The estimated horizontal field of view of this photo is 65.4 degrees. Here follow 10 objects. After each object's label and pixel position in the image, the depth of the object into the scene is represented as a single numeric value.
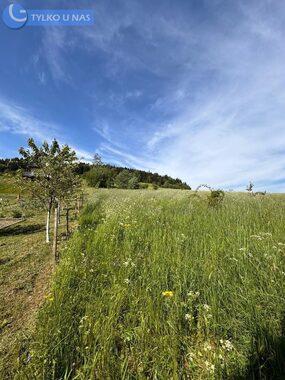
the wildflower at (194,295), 2.58
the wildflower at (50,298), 3.05
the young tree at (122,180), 59.09
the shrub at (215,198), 9.38
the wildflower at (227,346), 2.05
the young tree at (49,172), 7.99
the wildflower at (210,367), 1.89
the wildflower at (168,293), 2.78
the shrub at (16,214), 14.84
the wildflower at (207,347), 2.04
